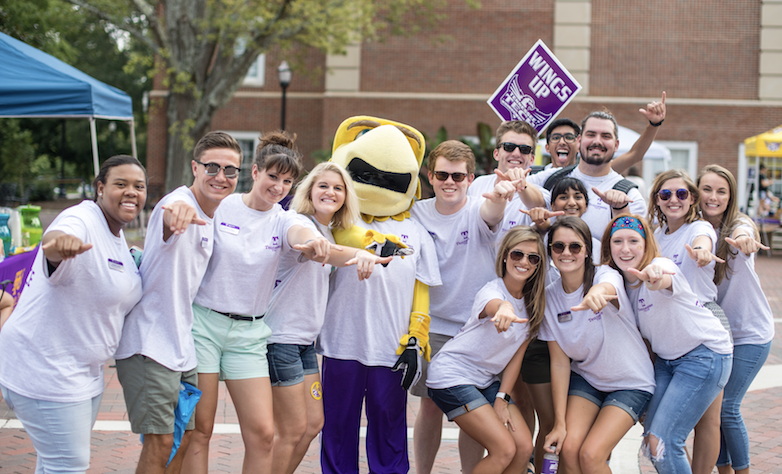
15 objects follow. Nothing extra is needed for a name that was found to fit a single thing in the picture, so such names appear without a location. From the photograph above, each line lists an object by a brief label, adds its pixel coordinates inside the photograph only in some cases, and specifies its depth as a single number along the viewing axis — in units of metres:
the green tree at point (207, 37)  13.97
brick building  19.30
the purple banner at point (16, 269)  5.21
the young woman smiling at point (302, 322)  3.55
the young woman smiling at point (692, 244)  3.71
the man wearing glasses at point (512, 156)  4.18
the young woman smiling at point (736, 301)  3.85
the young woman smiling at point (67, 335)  2.76
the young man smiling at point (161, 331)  3.06
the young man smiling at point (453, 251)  3.97
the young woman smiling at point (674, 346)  3.46
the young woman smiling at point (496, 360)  3.54
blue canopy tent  6.76
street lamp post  16.23
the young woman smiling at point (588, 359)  3.44
